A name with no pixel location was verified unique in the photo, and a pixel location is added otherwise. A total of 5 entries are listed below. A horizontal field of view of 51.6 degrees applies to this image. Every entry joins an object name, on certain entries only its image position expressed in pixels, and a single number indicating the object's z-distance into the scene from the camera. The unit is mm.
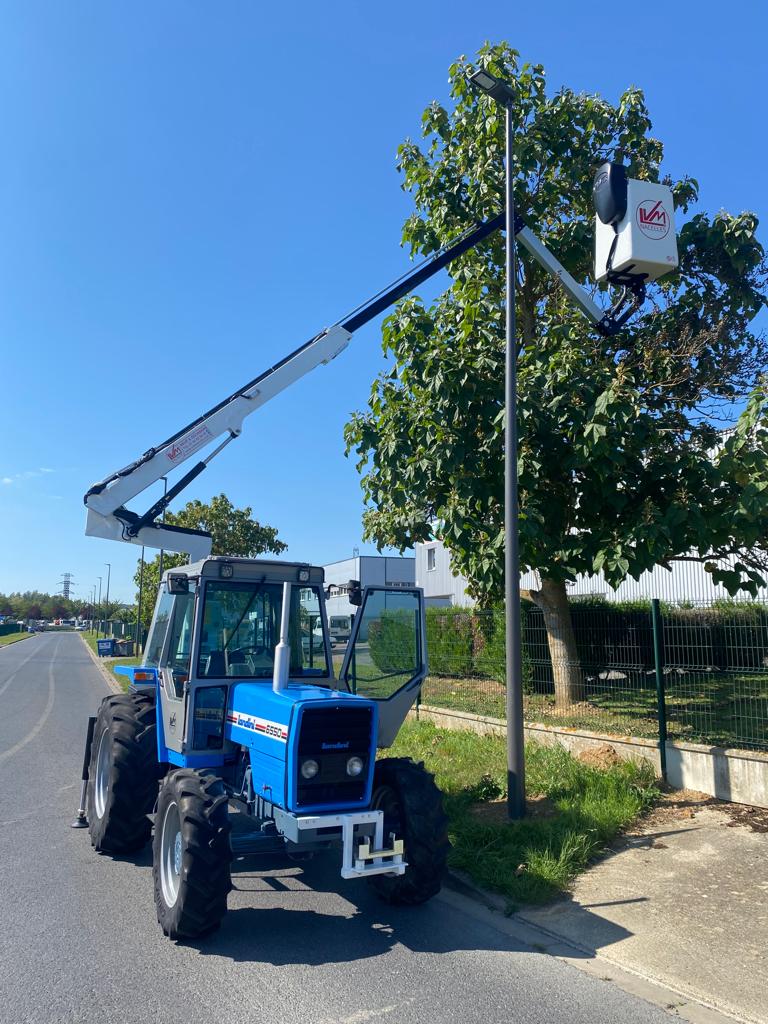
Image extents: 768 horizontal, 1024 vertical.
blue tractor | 5293
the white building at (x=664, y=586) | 20500
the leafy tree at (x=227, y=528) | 35750
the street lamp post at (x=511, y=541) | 7676
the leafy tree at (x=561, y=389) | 9438
